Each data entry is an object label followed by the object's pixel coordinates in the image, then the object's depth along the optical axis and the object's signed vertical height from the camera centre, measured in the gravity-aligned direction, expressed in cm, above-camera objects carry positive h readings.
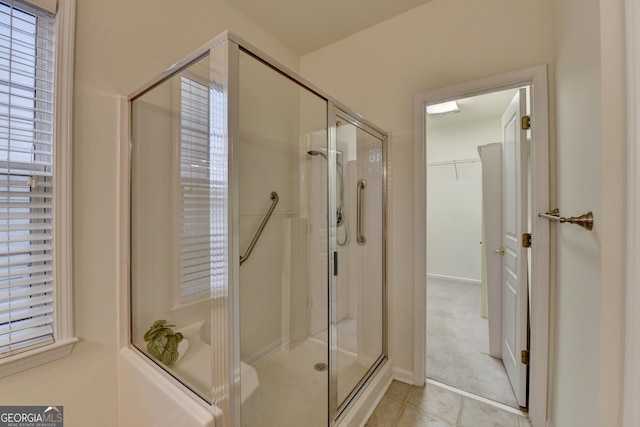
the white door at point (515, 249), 168 -26
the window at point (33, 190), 105 +10
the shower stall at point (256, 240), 92 -15
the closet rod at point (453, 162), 425 +86
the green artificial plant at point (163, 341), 123 -63
